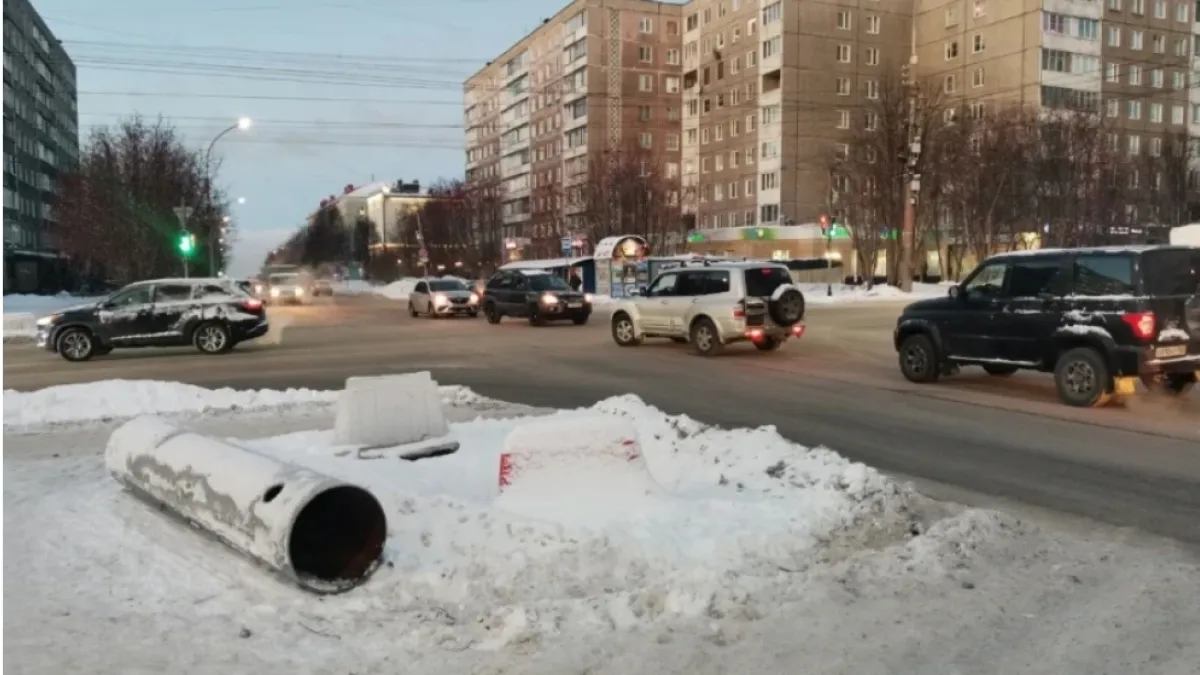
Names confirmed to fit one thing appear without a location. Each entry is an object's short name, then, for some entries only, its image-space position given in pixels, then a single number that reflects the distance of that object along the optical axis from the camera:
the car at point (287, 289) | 56.03
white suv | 19.09
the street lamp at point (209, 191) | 46.43
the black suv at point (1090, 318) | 11.66
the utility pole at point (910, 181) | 38.44
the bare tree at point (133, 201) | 43.44
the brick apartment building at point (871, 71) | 74.62
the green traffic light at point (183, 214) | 34.48
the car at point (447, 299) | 35.97
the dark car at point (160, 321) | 20.58
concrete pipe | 5.18
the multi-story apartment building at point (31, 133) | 86.81
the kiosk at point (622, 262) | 44.34
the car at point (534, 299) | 29.89
